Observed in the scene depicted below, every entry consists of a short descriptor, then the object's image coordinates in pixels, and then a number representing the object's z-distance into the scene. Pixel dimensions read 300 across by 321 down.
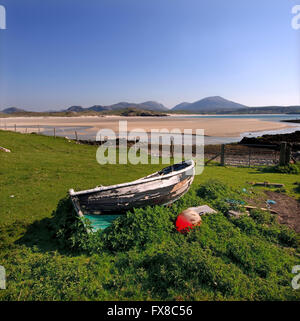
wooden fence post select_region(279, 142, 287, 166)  14.81
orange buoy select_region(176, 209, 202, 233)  6.01
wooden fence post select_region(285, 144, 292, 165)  14.73
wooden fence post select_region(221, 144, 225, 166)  17.20
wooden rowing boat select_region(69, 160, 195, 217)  5.62
